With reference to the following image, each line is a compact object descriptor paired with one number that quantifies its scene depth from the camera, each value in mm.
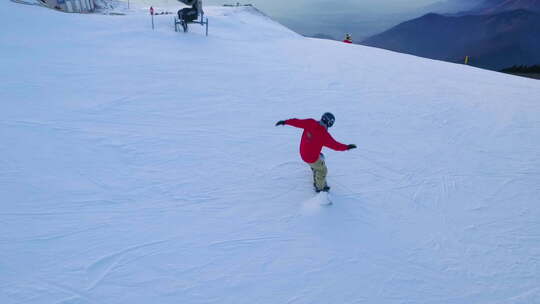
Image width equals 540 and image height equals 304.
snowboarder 4000
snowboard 4328
